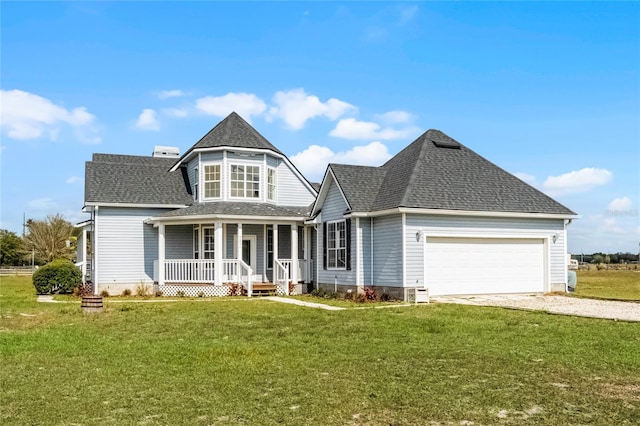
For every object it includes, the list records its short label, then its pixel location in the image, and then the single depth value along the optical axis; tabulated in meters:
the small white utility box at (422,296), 19.62
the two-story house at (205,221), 25.23
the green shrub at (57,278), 26.47
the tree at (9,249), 75.88
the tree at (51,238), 60.56
